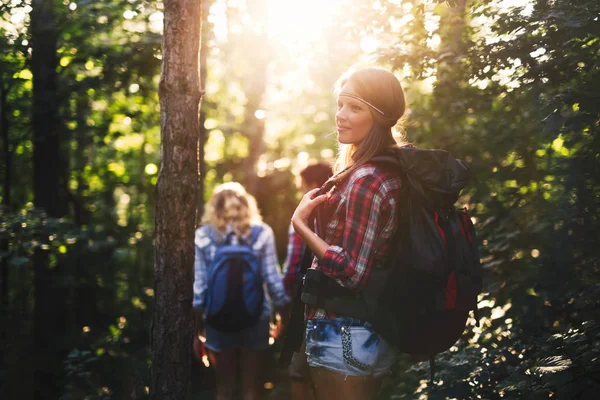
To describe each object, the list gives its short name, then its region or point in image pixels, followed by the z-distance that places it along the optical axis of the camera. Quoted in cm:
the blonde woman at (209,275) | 517
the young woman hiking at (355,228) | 250
